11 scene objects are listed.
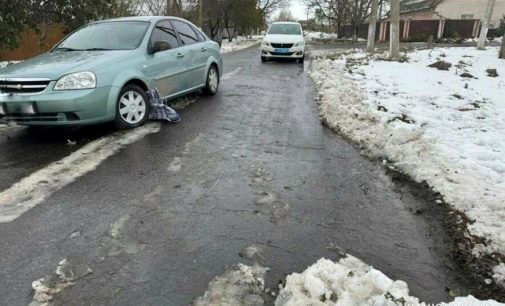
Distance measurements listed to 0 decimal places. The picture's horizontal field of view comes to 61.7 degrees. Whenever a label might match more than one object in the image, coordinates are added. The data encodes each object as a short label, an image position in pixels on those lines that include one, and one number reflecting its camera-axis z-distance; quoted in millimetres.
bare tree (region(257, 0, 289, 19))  59569
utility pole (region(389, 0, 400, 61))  15891
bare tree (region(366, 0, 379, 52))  22750
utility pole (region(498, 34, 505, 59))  16562
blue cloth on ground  6547
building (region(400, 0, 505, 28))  48719
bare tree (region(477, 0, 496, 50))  20422
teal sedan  5242
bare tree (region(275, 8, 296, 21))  114850
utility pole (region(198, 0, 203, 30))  30628
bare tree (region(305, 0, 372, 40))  45781
